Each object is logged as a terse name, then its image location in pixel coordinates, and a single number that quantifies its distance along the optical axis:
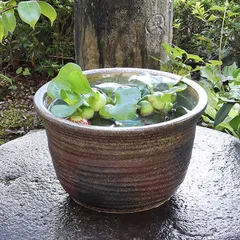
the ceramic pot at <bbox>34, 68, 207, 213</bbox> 0.95
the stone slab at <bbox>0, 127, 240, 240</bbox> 1.04
